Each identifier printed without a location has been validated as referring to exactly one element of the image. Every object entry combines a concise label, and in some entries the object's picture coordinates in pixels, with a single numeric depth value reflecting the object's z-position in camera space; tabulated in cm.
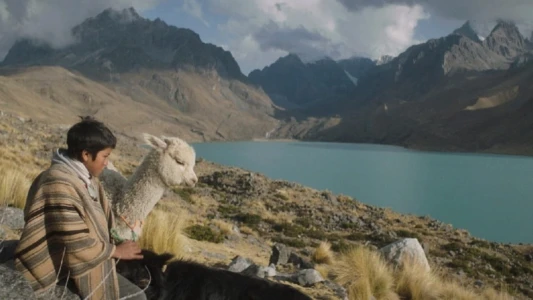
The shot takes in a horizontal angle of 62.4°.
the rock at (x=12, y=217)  477
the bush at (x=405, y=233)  1688
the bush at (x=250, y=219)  1525
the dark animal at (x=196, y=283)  291
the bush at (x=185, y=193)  1670
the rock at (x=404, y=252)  871
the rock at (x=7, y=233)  396
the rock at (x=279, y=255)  748
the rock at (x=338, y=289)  481
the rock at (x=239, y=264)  532
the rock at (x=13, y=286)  234
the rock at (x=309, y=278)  513
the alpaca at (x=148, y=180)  456
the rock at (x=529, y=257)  1506
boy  256
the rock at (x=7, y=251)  263
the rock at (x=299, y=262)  696
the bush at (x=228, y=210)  1612
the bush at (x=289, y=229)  1461
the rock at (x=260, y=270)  520
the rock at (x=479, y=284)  1064
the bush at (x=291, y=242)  1263
